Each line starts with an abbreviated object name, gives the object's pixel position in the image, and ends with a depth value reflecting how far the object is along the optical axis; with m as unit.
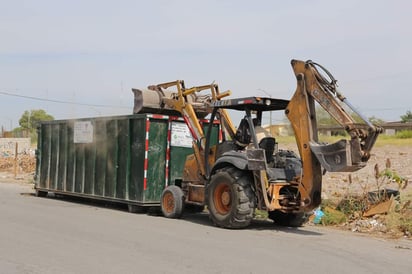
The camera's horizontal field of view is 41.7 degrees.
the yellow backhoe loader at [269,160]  9.64
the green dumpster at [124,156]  13.41
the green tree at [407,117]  59.74
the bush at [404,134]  30.18
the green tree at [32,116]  92.21
